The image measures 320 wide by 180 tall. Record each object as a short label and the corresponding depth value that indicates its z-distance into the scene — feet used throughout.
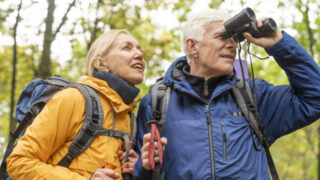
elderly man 7.90
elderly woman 8.03
